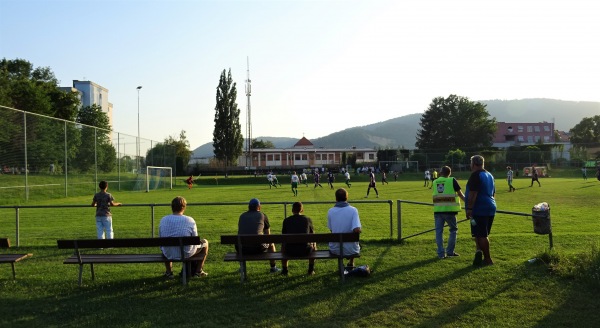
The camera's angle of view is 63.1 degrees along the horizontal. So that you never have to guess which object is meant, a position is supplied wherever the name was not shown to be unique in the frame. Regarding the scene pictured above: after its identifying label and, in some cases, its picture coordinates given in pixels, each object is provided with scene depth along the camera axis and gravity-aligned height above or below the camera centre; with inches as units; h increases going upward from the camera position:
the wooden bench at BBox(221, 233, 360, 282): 282.5 -42.1
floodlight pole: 1785.7 +67.4
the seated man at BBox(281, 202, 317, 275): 299.3 -38.7
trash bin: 335.3 -38.5
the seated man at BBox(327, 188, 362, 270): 305.2 -34.7
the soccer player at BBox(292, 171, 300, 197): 1357.0 -36.7
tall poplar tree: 3051.2 +265.0
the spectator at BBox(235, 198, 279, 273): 307.1 -35.3
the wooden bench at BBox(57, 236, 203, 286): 283.0 -43.5
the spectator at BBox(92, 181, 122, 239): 433.4 -34.5
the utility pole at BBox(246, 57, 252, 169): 3518.7 +445.8
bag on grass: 300.5 -64.4
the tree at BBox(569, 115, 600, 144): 4089.6 +272.2
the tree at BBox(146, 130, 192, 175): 1987.7 +65.6
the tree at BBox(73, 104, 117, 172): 1290.0 +62.1
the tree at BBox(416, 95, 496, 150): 4114.2 +348.3
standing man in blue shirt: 322.3 -27.7
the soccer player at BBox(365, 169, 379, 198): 1188.5 -34.1
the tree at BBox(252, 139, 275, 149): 5772.6 +305.7
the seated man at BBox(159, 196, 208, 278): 298.8 -36.7
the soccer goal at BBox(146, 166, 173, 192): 1798.7 -22.7
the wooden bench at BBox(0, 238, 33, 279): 299.0 -51.1
